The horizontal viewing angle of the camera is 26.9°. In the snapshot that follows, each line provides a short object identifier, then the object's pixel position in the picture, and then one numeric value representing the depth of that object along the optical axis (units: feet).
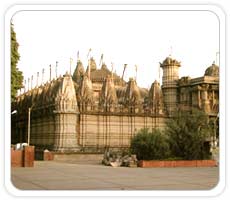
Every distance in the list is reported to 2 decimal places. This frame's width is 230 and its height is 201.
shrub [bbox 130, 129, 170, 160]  83.46
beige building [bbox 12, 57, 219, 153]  119.55
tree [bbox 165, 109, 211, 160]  85.35
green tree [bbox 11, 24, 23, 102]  71.20
